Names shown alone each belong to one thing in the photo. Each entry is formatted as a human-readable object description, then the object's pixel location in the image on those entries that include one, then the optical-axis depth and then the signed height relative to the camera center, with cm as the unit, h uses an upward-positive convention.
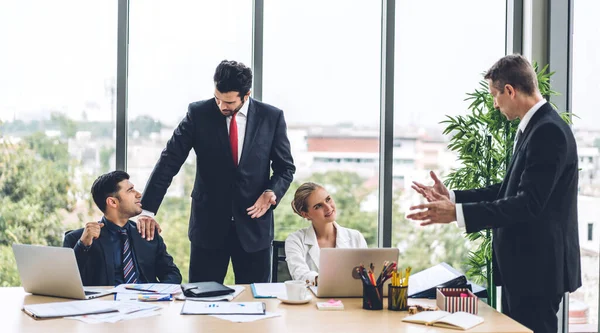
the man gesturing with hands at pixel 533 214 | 261 -20
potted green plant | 387 +9
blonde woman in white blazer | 333 -36
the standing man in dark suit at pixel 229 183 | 352 -13
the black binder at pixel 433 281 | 271 -48
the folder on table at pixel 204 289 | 266 -52
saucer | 258 -53
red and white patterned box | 246 -51
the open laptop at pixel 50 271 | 254 -44
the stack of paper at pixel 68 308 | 236 -54
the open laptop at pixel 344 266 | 261 -41
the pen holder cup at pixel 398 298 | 251 -50
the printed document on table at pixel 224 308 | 242 -54
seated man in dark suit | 316 -42
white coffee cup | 257 -49
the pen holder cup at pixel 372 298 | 252 -50
